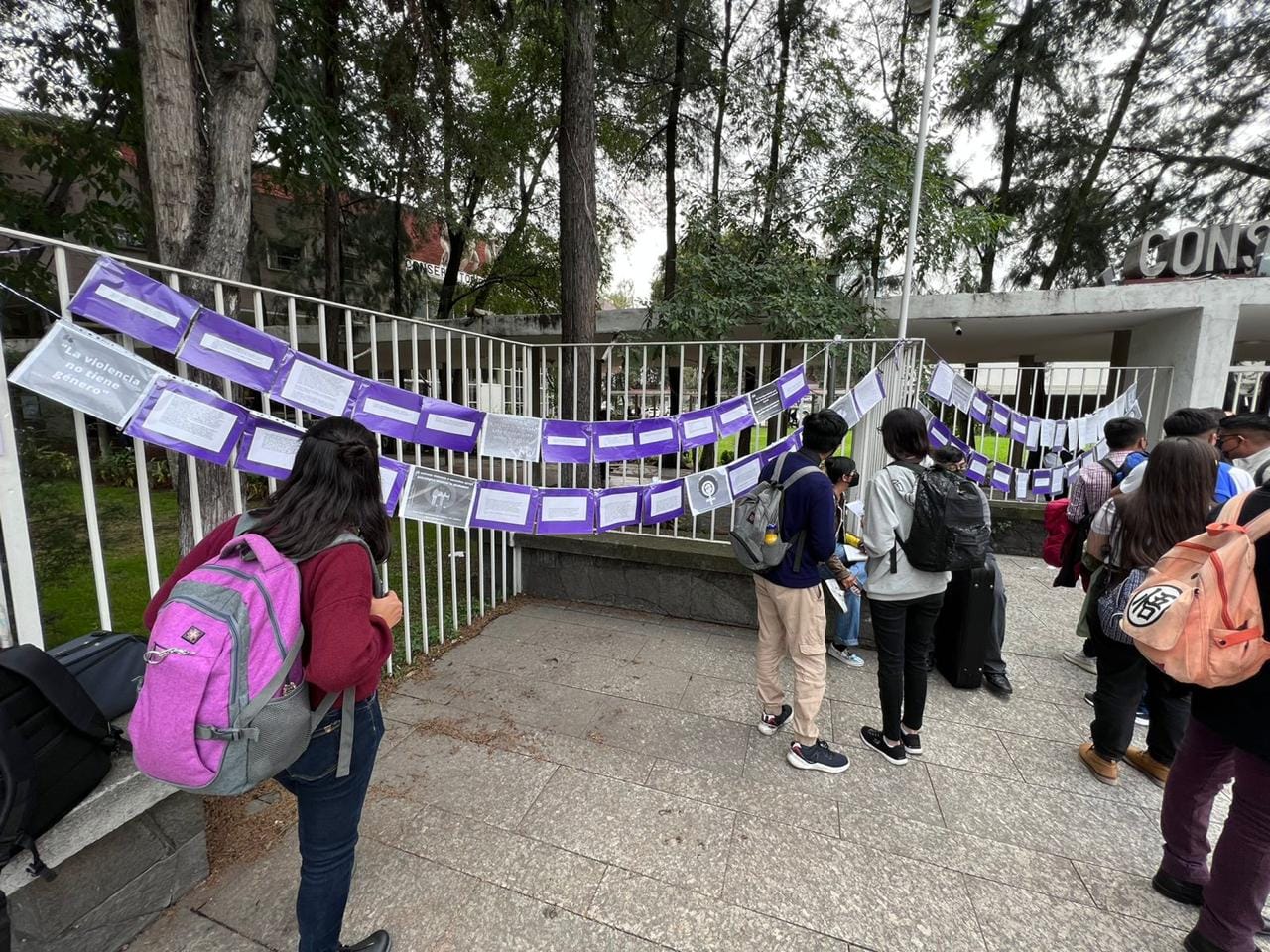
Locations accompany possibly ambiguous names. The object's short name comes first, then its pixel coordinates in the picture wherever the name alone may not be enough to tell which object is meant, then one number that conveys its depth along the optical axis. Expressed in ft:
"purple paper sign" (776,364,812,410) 13.66
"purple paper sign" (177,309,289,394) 7.65
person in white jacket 8.86
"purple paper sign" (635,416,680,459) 13.60
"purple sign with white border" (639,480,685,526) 13.91
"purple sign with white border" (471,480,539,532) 11.93
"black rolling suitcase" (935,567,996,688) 11.44
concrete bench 5.19
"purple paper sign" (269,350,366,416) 8.60
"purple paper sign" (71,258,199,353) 6.62
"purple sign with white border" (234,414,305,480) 8.21
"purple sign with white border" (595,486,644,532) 13.57
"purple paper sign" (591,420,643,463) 13.47
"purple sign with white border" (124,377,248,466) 7.02
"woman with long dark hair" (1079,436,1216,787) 7.74
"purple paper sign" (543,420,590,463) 13.01
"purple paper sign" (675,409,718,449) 13.69
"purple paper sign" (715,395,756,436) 13.70
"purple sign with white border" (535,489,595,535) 12.98
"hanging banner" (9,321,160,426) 6.08
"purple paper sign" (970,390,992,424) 18.30
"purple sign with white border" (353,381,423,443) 9.71
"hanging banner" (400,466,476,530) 10.85
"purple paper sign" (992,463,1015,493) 21.27
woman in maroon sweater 4.71
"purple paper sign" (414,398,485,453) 10.82
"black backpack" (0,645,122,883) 4.32
